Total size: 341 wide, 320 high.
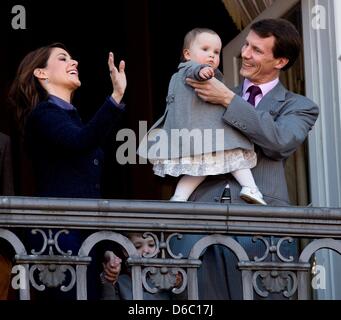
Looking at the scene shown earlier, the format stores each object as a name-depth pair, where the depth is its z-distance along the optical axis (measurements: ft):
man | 61.05
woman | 60.75
